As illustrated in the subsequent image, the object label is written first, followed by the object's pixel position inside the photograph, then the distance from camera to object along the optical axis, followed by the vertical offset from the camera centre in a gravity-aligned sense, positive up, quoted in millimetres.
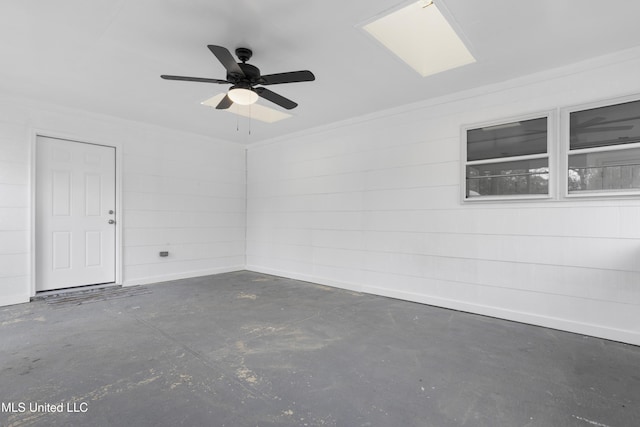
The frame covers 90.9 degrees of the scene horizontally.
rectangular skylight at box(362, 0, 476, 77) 2662 +1643
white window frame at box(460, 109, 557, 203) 3189 +618
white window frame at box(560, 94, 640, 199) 2846 +626
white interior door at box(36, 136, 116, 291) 4215 -15
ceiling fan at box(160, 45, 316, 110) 2547 +1143
